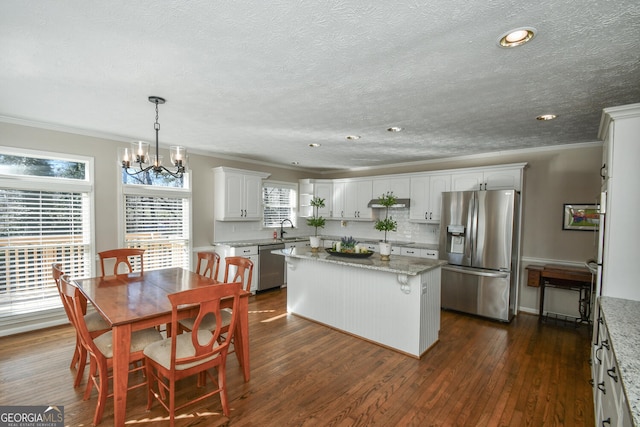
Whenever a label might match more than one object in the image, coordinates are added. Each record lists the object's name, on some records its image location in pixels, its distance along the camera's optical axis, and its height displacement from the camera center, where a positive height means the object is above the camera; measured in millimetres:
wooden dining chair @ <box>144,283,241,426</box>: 2004 -1093
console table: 3904 -983
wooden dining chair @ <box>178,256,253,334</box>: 2689 -1103
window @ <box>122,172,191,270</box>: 4388 -289
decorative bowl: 3718 -633
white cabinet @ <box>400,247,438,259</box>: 5043 -817
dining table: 2053 -834
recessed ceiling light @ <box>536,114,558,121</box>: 3029 +941
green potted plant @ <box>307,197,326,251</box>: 4256 -312
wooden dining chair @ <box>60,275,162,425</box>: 2031 -1108
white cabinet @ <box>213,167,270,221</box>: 5273 +153
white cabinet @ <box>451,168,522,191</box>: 4398 +425
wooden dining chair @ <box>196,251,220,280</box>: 3491 -686
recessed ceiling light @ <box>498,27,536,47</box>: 1613 +954
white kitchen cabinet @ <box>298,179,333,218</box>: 6906 +228
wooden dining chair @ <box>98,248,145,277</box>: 3510 -661
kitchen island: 3160 -1094
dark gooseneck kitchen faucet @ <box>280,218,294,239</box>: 6525 -574
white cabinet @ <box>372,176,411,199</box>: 5703 +370
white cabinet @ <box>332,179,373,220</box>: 6340 +115
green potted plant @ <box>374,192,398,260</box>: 3590 -482
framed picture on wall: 4133 -119
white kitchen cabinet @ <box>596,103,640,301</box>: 2141 +24
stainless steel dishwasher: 5500 -1233
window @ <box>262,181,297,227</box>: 6373 +18
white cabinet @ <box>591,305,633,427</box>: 1261 -947
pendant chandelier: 2582 +405
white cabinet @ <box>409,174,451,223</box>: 5203 +174
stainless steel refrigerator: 4199 -666
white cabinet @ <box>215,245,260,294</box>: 5168 -919
